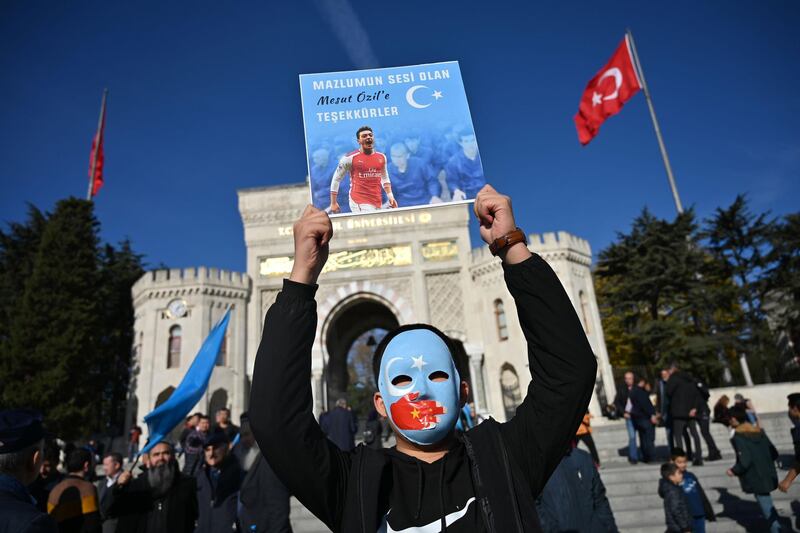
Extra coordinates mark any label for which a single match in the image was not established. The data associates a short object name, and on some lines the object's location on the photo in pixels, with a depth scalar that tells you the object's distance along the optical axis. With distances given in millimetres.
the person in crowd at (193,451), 6405
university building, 20359
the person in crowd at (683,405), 8891
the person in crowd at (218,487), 4910
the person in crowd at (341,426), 10148
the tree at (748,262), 20484
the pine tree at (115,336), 26281
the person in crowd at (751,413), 11117
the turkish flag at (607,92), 19906
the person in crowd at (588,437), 7392
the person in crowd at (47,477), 4229
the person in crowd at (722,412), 8640
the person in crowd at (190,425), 8346
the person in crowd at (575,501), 3930
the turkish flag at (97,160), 24000
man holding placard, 1404
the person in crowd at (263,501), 4801
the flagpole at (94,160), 23812
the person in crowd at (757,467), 5867
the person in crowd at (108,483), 4234
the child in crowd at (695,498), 5406
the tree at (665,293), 20922
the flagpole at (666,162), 20234
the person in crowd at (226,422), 7684
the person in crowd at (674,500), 5129
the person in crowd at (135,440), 12391
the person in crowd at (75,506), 3777
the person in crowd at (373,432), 9824
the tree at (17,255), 24672
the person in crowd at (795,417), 5104
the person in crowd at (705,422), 9133
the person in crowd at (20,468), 2037
